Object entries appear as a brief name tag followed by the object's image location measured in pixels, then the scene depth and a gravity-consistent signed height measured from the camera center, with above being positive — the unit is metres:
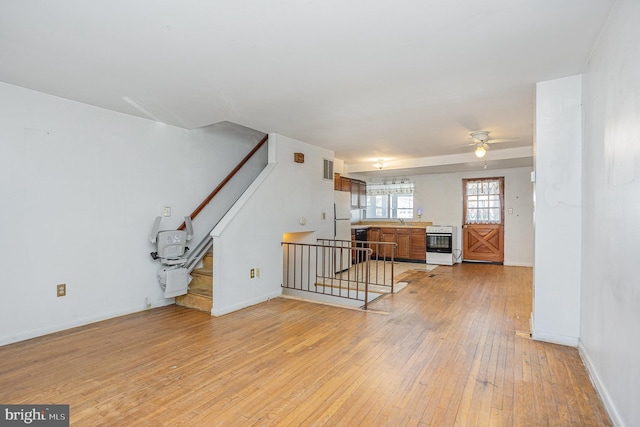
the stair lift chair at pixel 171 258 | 4.00 -0.60
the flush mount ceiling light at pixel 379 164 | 7.10 +1.08
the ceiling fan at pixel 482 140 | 4.77 +1.15
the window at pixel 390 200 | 8.70 +0.35
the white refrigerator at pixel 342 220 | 6.45 -0.15
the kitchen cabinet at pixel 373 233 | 8.39 -0.53
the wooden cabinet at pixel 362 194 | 8.66 +0.49
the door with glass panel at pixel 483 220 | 7.61 -0.16
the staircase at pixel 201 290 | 4.08 -1.06
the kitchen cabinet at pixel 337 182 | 6.99 +0.65
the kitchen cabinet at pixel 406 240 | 7.97 -0.68
